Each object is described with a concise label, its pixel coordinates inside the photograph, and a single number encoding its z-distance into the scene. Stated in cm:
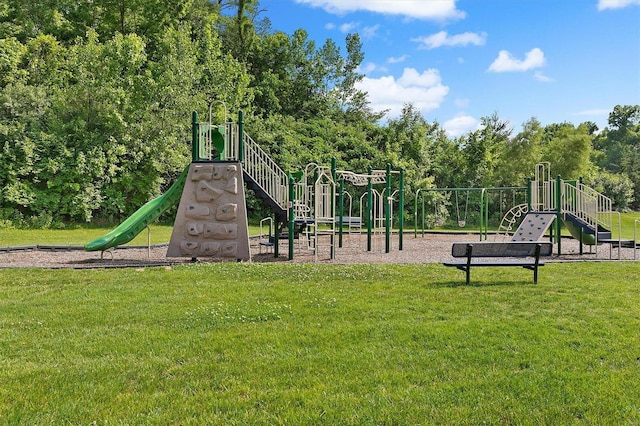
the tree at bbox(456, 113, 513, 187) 3184
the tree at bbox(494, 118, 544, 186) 3145
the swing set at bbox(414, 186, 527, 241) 2952
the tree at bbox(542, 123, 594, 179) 3175
